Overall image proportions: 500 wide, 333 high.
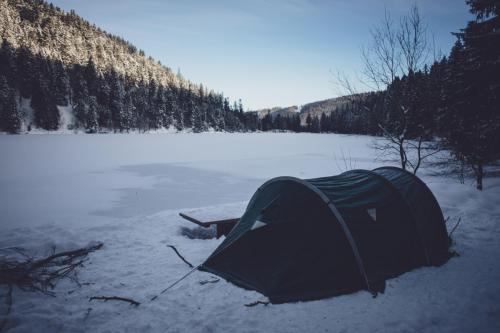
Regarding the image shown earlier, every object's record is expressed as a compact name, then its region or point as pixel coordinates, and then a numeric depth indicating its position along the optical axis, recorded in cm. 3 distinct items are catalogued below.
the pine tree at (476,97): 888
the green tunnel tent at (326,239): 435
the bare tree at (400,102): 948
